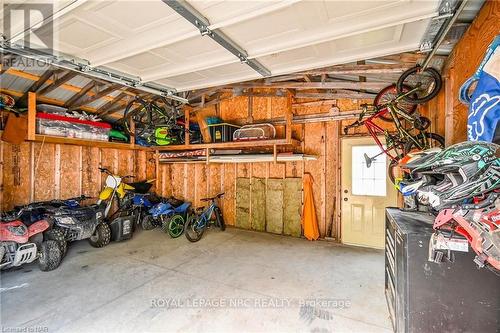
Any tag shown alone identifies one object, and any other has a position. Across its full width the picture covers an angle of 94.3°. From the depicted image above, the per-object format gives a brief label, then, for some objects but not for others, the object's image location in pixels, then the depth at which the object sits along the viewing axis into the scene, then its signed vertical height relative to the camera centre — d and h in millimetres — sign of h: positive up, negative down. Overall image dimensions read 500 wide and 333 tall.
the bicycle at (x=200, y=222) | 4402 -1098
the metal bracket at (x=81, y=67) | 1967 +1004
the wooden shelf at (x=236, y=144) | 4147 +456
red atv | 2811 -1000
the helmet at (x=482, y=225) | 879 -232
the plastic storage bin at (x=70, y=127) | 3855 +730
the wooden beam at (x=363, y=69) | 2654 +1199
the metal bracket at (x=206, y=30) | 1482 +1025
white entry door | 3986 -472
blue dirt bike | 4582 -1035
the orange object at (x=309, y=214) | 4383 -898
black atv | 3400 -834
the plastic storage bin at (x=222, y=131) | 4664 +735
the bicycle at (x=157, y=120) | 3936 +904
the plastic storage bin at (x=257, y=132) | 4340 +672
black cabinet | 1205 -673
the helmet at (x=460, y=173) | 965 -22
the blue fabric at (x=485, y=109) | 1134 +301
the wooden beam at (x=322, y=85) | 3340 +1283
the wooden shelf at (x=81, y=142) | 3865 +484
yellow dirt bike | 4731 -521
